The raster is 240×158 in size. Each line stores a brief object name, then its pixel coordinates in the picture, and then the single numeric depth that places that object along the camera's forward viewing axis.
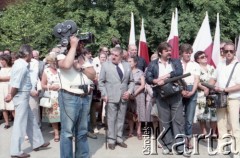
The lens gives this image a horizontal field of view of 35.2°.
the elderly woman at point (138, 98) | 6.83
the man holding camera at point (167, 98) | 5.92
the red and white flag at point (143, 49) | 8.64
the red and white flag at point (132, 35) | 9.18
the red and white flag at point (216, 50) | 7.93
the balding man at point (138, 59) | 7.22
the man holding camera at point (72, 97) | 4.98
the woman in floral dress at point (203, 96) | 6.59
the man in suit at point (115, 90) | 6.34
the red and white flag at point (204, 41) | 8.03
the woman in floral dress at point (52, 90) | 6.82
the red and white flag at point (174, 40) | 7.83
